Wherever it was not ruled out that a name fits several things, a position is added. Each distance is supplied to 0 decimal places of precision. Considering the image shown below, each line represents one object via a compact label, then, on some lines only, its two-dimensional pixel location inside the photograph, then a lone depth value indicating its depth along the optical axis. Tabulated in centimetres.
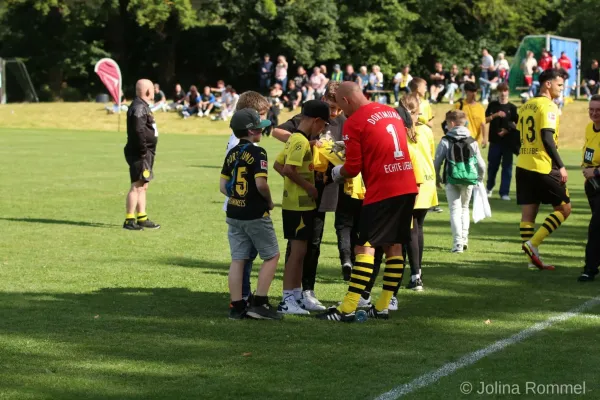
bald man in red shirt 830
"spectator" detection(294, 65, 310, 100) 4712
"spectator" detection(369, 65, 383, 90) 4650
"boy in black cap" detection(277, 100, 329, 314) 871
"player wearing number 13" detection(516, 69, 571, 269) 1147
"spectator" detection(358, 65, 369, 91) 4622
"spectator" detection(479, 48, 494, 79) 4494
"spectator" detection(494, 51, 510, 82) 4492
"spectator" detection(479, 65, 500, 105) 4403
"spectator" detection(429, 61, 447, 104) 4628
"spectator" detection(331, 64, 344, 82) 4490
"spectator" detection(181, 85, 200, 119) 4759
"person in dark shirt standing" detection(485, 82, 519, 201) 1920
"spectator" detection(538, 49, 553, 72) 4209
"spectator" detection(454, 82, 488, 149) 1853
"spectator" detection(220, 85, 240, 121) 4690
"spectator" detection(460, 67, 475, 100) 4501
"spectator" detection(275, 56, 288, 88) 4847
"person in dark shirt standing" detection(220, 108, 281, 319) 841
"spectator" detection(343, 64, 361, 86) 4554
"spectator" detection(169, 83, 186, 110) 4875
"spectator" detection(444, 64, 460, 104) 4706
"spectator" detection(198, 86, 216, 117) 4777
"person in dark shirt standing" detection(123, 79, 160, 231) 1447
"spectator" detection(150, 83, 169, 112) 4687
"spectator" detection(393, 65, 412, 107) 4428
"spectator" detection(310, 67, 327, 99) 4675
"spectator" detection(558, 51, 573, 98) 4270
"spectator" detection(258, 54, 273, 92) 5016
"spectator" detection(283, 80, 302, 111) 4726
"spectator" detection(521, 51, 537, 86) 4275
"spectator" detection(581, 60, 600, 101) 4599
